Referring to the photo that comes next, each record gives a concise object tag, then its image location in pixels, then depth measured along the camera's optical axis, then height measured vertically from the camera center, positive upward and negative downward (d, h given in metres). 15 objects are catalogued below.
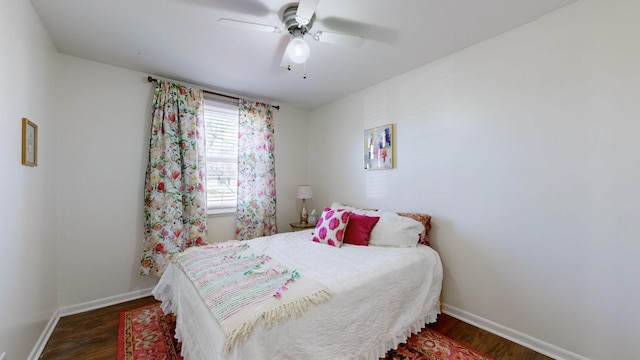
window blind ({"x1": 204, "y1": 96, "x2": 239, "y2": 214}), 3.26 +0.37
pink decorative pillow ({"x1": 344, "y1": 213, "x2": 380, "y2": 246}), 2.52 -0.50
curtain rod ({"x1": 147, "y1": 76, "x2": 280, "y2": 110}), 2.74 +1.13
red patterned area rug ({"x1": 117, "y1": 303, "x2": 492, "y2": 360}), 1.80 -1.27
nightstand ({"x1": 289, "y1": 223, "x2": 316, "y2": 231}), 3.54 -0.65
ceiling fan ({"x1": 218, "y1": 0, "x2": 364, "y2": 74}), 1.65 +1.06
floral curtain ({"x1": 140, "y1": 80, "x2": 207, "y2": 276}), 2.69 +0.01
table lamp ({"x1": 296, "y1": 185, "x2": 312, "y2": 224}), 3.77 -0.22
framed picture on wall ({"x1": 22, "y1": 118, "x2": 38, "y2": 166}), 1.61 +0.26
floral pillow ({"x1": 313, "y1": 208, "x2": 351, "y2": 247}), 2.53 -0.50
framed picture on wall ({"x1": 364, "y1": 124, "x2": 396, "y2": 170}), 2.88 +0.40
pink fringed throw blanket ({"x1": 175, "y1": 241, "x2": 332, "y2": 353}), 1.24 -0.66
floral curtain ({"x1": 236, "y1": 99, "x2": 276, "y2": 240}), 3.40 +0.11
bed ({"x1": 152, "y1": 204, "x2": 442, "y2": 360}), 1.28 -0.79
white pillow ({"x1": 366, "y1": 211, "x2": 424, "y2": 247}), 2.35 -0.50
